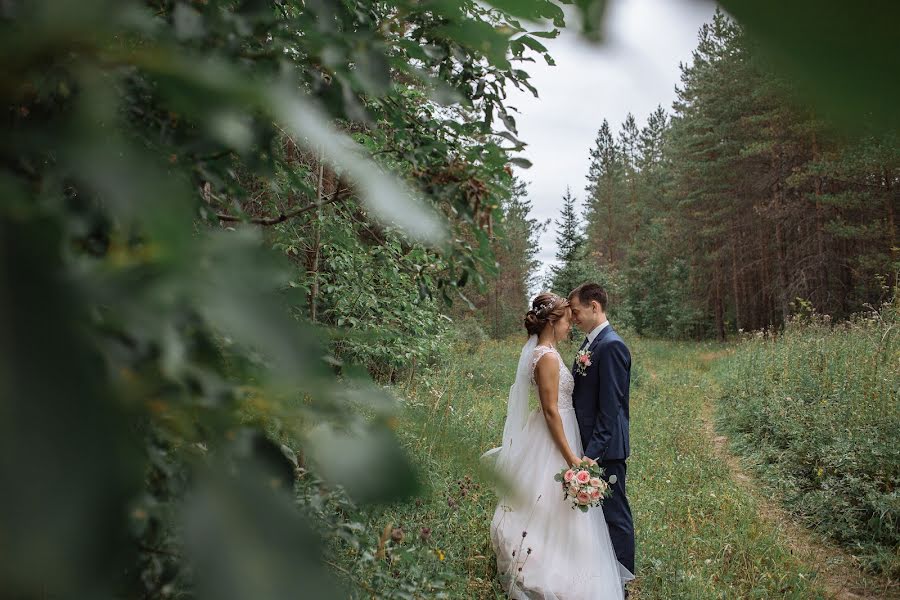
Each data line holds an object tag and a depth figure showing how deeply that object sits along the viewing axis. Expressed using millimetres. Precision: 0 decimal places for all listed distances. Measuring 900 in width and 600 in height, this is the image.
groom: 3625
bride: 3439
